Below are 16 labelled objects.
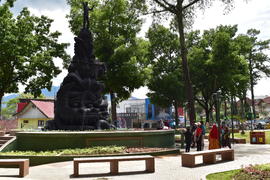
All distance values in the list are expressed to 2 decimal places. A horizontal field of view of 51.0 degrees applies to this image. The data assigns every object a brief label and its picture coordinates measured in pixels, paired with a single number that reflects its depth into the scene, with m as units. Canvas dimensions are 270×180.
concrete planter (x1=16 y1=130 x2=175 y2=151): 13.95
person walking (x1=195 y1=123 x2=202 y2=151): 15.19
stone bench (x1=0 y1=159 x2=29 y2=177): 9.69
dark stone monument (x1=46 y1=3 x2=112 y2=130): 16.62
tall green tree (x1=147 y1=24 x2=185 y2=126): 42.84
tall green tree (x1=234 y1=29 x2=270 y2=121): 56.91
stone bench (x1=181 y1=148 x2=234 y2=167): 11.26
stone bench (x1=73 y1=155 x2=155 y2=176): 9.68
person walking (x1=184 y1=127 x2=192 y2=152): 16.16
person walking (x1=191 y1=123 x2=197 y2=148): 17.92
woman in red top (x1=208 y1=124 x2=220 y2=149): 14.55
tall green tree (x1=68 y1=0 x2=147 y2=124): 29.42
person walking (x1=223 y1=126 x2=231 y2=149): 17.47
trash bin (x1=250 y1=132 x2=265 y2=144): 22.08
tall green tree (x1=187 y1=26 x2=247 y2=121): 39.94
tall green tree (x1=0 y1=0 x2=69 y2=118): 25.07
